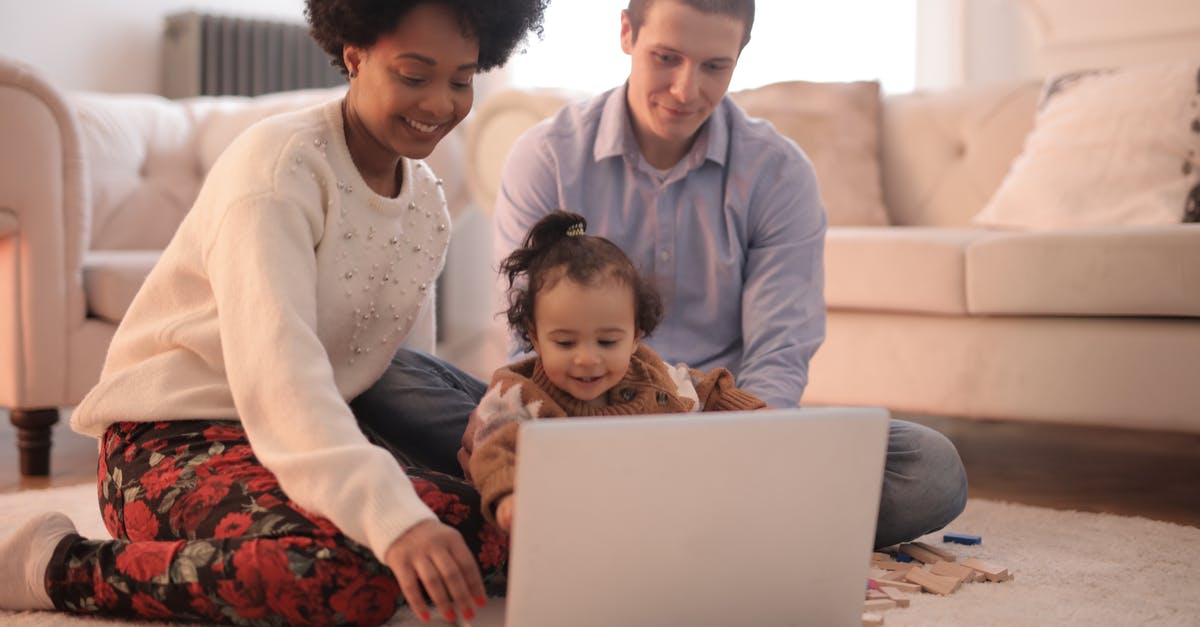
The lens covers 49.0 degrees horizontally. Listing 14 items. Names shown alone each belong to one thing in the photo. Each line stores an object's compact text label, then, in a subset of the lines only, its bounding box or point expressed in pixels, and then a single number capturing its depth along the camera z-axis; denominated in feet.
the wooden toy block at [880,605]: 4.64
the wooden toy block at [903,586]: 4.91
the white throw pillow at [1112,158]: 8.18
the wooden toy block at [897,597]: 4.68
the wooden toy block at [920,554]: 5.40
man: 5.80
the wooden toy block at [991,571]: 5.15
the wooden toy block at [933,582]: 4.92
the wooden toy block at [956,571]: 5.10
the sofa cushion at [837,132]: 9.67
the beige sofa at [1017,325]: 6.93
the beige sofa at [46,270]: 7.43
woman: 3.92
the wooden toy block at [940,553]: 5.43
